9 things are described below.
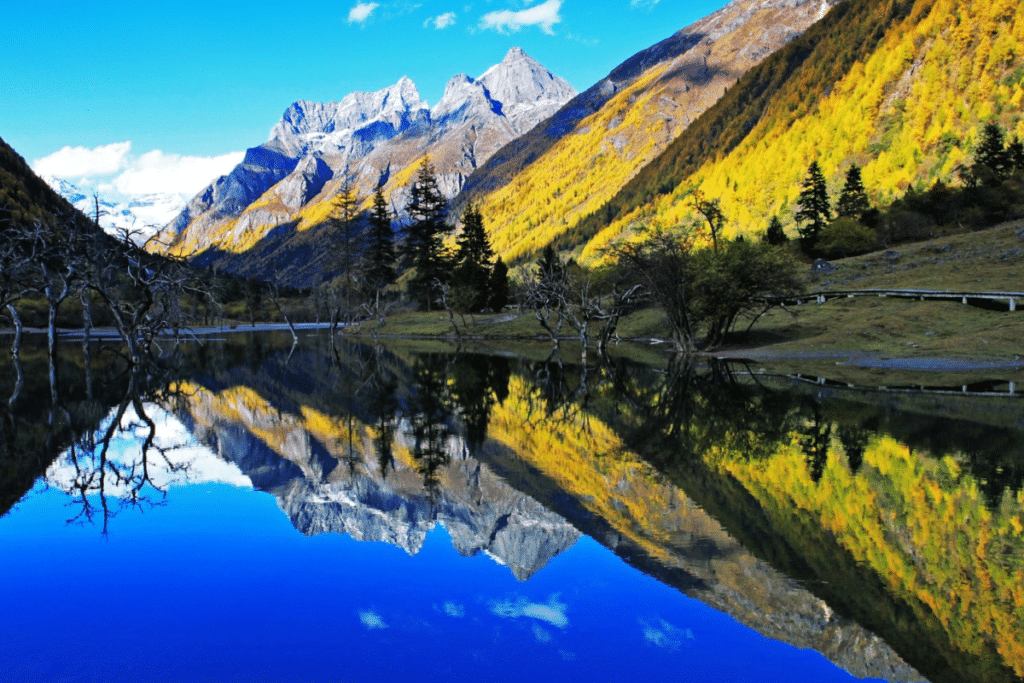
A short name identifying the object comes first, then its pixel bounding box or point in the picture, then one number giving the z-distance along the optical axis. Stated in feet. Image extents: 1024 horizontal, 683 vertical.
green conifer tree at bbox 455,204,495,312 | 253.85
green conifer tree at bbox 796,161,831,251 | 257.14
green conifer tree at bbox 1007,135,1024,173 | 237.45
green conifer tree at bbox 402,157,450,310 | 279.28
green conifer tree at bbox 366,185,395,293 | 285.23
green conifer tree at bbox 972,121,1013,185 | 226.79
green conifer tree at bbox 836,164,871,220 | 263.49
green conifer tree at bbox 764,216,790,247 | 261.85
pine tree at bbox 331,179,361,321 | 270.05
